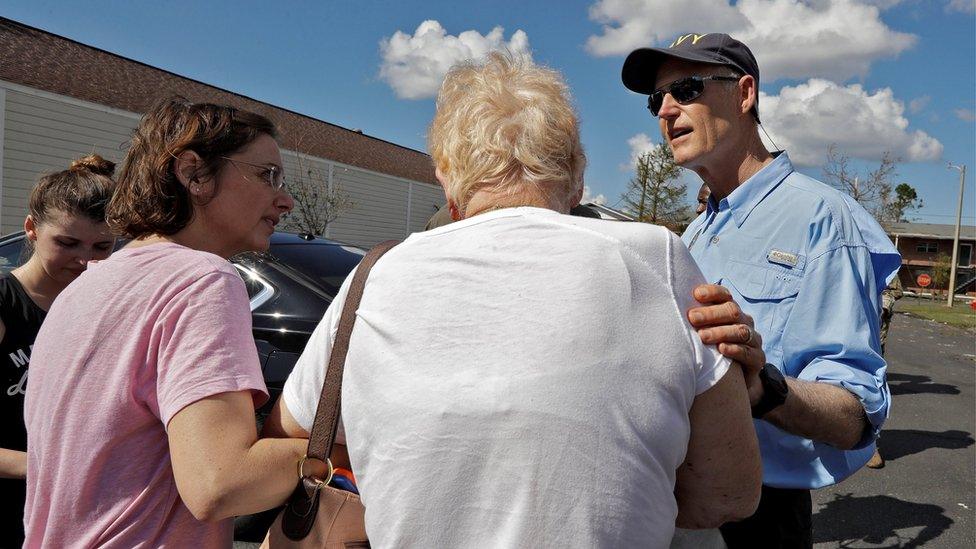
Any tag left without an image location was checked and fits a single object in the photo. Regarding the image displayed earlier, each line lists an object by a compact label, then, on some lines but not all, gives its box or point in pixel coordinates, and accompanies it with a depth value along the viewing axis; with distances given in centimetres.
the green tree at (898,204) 3303
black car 380
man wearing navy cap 162
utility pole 3259
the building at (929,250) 5528
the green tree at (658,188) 2986
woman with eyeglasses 129
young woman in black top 233
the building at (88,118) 1546
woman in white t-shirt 104
